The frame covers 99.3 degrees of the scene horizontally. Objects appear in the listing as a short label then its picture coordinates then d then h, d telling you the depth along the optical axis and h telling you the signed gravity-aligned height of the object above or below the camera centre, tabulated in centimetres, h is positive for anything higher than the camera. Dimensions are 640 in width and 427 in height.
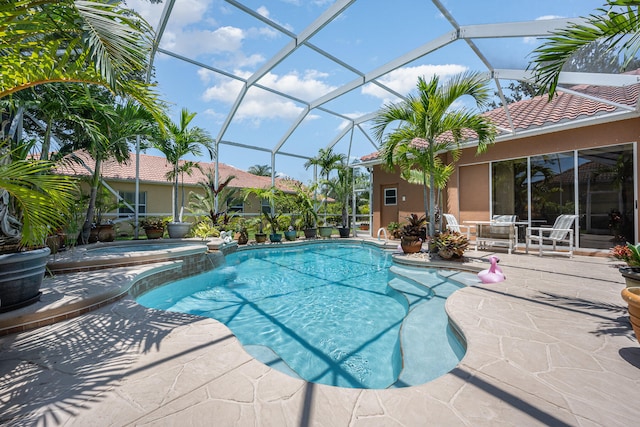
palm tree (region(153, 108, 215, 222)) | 1011 +286
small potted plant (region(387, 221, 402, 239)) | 1271 -68
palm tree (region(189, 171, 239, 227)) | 1131 +58
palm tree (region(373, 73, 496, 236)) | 694 +257
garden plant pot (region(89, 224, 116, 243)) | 918 -60
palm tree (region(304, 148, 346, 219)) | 1410 +285
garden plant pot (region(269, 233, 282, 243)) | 1249 -101
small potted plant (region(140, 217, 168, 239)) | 1083 -49
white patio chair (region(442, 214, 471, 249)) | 931 -29
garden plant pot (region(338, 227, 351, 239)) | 1423 -88
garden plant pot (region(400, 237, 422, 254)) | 840 -94
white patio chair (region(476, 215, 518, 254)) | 794 -59
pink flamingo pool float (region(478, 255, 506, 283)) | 530 -120
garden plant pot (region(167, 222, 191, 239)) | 1062 -53
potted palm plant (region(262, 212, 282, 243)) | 1252 -49
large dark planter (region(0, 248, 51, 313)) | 306 -72
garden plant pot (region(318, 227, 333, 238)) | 1435 -86
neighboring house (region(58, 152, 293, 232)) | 1282 +170
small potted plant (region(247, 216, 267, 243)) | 1219 -59
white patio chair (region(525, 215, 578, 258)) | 734 -48
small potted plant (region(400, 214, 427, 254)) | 841 -70
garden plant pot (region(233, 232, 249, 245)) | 1170 -98
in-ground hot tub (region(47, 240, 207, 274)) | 525 -93
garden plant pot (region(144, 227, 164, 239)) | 1083 -66
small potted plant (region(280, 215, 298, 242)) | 1294 -73
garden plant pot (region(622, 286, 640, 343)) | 228 -79
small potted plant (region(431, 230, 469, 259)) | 711 -81
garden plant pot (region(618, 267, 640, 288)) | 323 -74
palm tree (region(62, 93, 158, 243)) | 785 +260
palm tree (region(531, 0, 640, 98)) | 273 +201
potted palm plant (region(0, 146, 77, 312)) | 254 -14
